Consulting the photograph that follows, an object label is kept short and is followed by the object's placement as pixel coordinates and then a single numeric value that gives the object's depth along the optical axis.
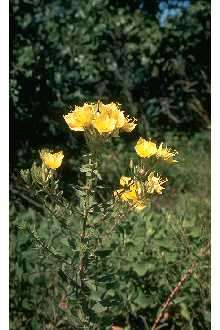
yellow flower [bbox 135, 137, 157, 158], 1.38
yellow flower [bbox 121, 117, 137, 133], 1.35
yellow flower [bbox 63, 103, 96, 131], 1.32
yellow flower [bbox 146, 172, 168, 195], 1.39
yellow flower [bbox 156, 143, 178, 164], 1.40
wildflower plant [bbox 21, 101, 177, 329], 1.33
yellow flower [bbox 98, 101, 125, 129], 1.32
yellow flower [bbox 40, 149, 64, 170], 1.36
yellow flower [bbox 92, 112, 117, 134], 1.30
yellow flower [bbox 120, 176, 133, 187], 1.43
